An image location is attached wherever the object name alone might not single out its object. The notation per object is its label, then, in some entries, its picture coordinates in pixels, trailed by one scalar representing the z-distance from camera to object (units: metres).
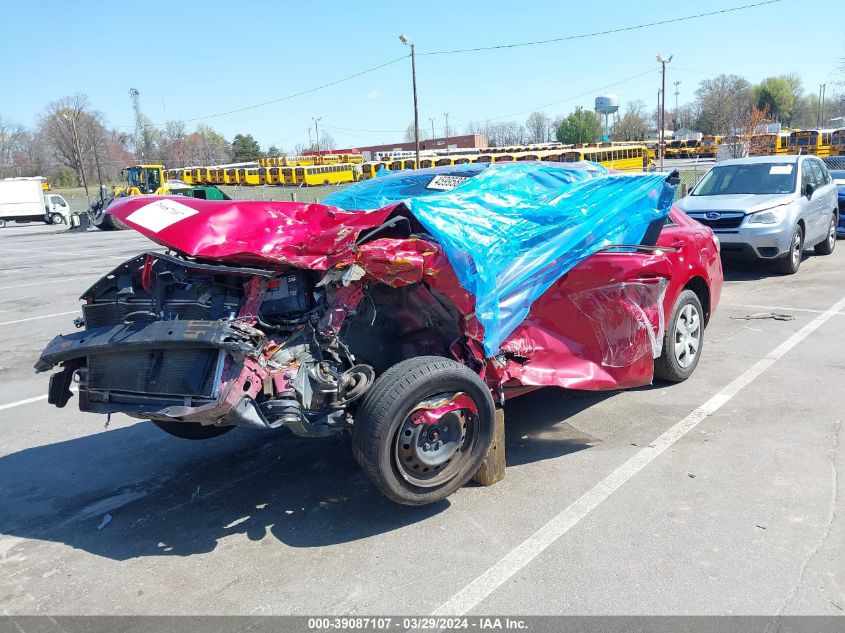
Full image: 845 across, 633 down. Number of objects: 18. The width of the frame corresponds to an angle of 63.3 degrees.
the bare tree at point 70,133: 74.77
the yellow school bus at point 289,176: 50.44
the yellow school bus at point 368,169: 47.88
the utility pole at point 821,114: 99.36
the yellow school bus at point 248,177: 53.19
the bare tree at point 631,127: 94.06
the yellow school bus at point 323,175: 50.09
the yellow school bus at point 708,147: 61.00
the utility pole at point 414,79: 31.33
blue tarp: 3.91
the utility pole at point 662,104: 44.64
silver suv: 10.40
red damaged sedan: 3.52
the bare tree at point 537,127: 124.88
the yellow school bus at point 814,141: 44.80
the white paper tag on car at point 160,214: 3.73
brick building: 108.44
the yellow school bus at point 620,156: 43.49
